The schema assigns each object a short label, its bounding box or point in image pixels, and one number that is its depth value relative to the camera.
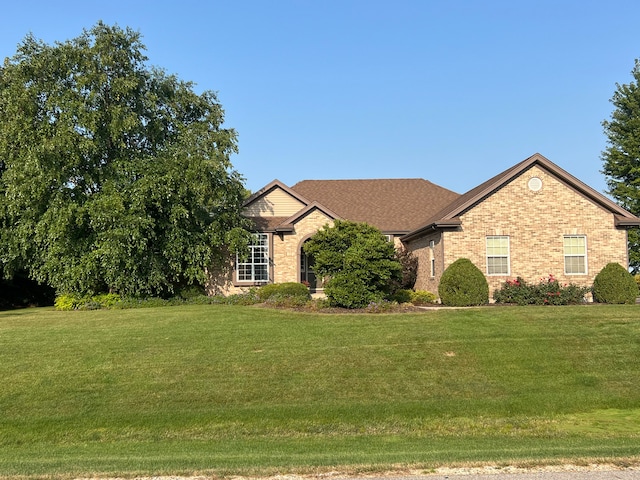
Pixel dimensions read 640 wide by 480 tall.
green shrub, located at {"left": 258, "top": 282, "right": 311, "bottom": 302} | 23.05
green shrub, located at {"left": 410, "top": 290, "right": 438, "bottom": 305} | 21.72
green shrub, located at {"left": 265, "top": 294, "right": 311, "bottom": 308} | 19.52
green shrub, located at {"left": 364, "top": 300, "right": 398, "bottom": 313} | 17.92
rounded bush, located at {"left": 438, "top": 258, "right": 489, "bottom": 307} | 19.89
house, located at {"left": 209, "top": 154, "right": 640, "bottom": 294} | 21.91
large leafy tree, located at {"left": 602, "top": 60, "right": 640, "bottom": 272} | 36.66
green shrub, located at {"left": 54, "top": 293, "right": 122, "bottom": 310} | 22.56
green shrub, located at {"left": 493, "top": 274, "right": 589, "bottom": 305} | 19.94
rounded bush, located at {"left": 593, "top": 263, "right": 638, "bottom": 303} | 20.28
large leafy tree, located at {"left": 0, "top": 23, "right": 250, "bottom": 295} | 21.47
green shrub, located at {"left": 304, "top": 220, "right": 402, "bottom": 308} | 18.20
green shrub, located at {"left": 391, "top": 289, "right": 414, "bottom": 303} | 22.88
